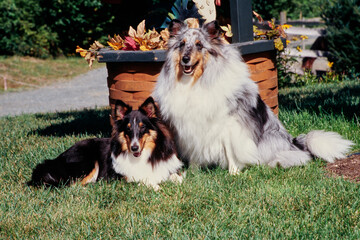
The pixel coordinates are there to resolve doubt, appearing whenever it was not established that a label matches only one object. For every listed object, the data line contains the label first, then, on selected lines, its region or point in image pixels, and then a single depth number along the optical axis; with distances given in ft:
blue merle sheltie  12.39
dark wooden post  15.61
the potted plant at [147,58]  14.92
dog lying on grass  12.01
